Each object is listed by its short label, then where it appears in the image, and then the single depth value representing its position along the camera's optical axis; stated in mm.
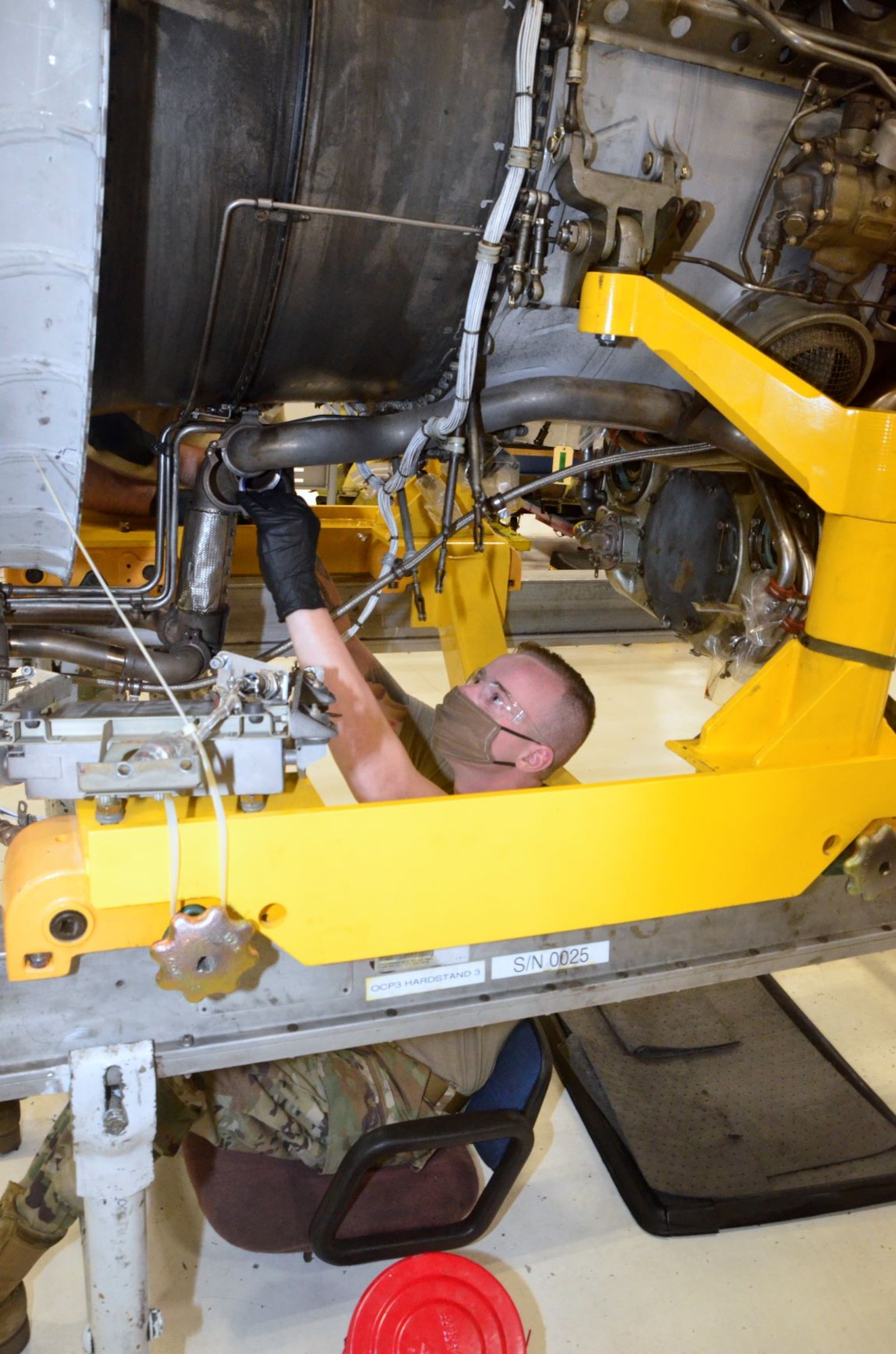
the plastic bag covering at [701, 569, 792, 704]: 1610
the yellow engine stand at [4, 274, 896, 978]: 1039
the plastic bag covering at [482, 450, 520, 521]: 1539
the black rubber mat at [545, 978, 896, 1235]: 1696
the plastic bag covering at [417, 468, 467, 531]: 2242
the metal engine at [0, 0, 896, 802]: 1062
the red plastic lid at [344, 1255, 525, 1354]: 1215
